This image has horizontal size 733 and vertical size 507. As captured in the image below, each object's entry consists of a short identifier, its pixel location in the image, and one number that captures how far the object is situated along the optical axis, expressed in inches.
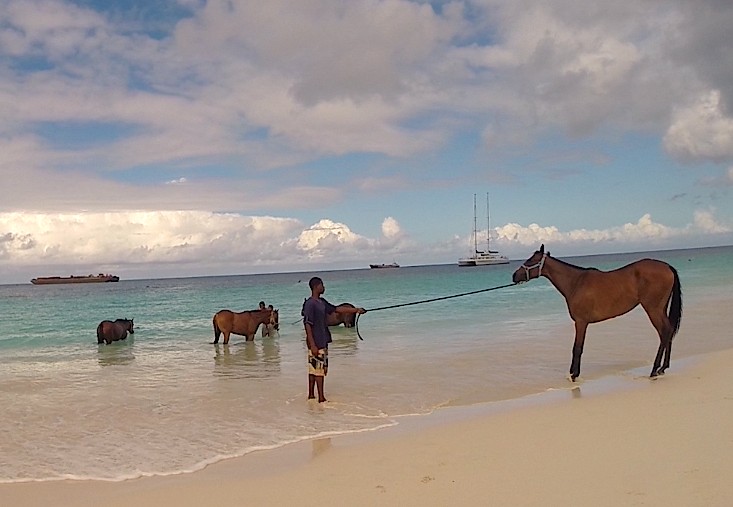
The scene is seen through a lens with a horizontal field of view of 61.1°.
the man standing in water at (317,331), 321.1
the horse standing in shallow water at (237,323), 641.6
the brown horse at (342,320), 768.3
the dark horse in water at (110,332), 721.0
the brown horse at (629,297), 356.5
